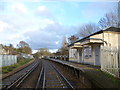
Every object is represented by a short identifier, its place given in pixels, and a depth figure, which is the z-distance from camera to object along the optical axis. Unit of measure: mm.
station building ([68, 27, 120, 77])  6889
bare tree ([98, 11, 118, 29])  21175
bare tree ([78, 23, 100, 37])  31687
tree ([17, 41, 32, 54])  63953
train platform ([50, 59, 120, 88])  4865
